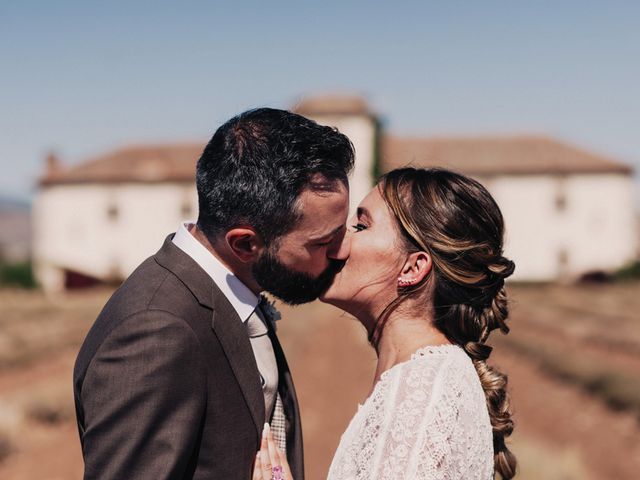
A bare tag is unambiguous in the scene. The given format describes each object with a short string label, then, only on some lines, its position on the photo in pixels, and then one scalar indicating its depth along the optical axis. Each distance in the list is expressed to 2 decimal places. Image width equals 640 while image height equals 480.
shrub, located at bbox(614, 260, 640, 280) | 51.06
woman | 2.88
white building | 55.28
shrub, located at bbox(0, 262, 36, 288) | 51.41
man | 2.39
